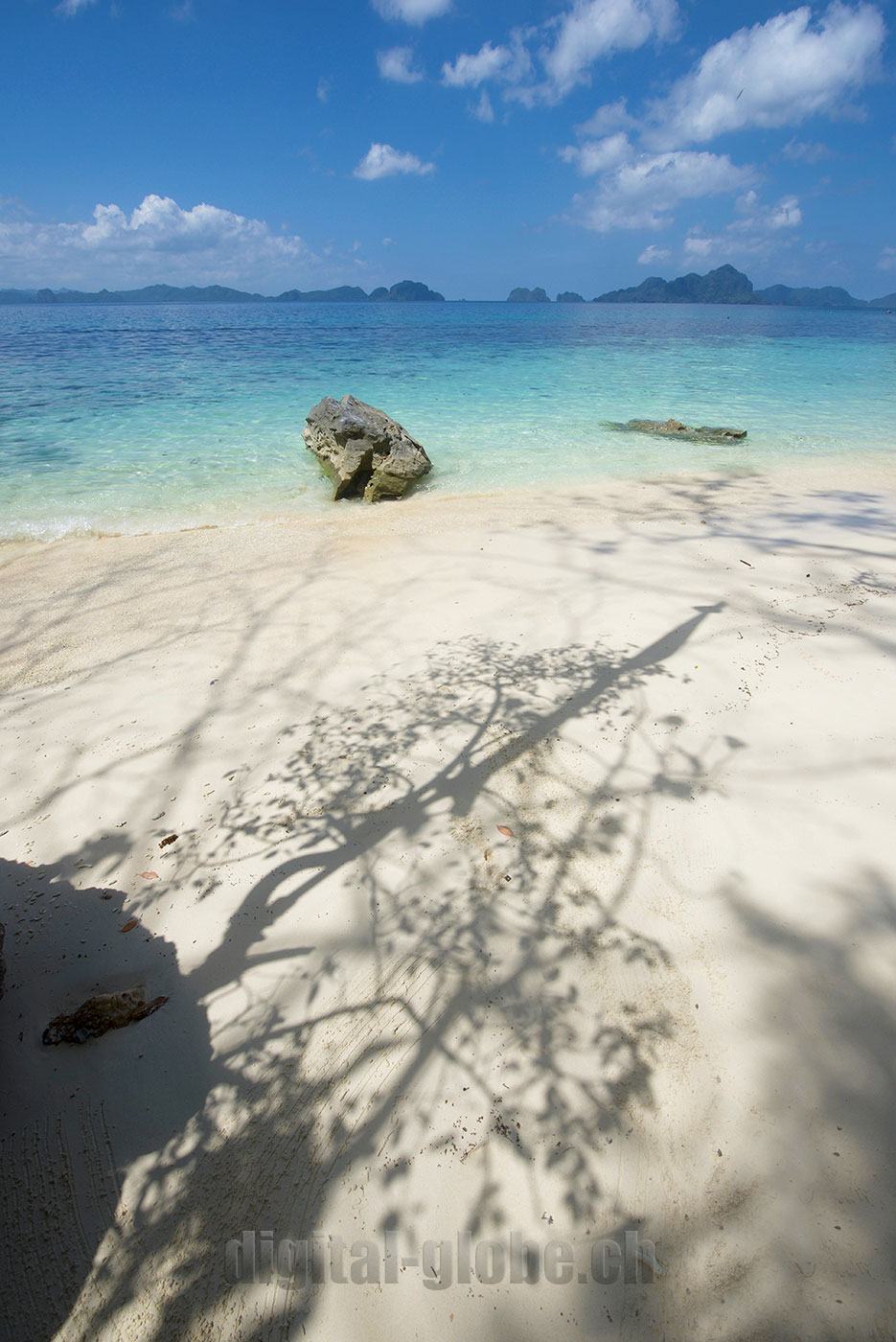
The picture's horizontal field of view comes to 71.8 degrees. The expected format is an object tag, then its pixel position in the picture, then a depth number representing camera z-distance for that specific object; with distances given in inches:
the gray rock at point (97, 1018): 120.0
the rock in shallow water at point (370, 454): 459.5
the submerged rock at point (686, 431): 606.2
